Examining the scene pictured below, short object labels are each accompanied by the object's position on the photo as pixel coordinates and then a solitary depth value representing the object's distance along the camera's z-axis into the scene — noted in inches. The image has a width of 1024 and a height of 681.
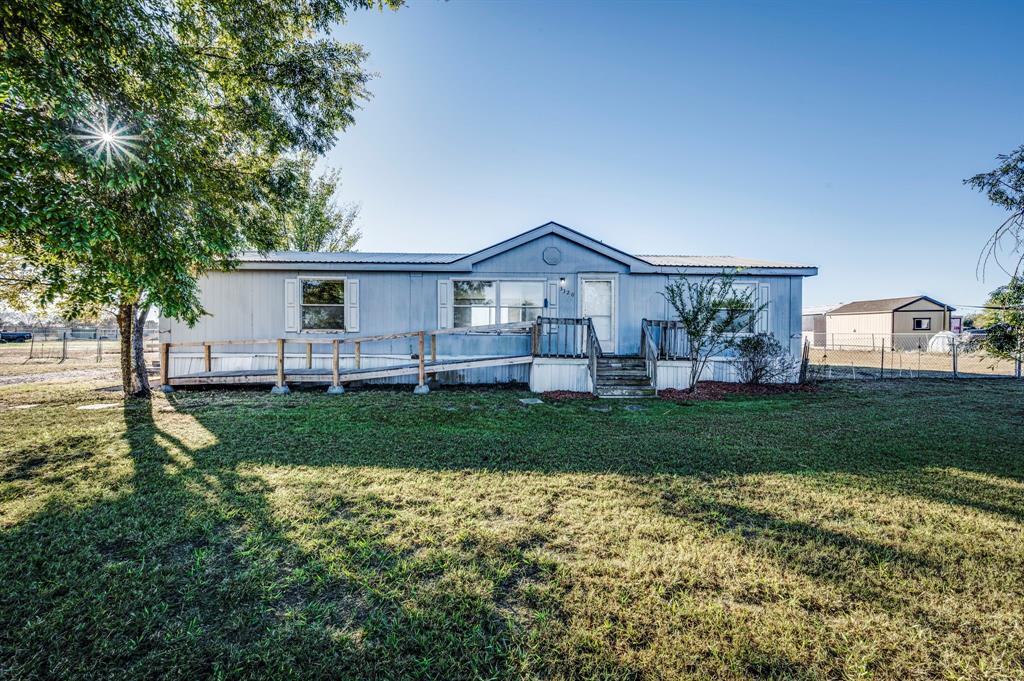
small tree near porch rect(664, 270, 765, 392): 348.2
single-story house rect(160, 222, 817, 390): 407.8
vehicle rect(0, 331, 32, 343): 1119.0
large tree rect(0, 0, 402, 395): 152.9
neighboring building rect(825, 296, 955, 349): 1147.9
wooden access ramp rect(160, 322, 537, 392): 351.3
